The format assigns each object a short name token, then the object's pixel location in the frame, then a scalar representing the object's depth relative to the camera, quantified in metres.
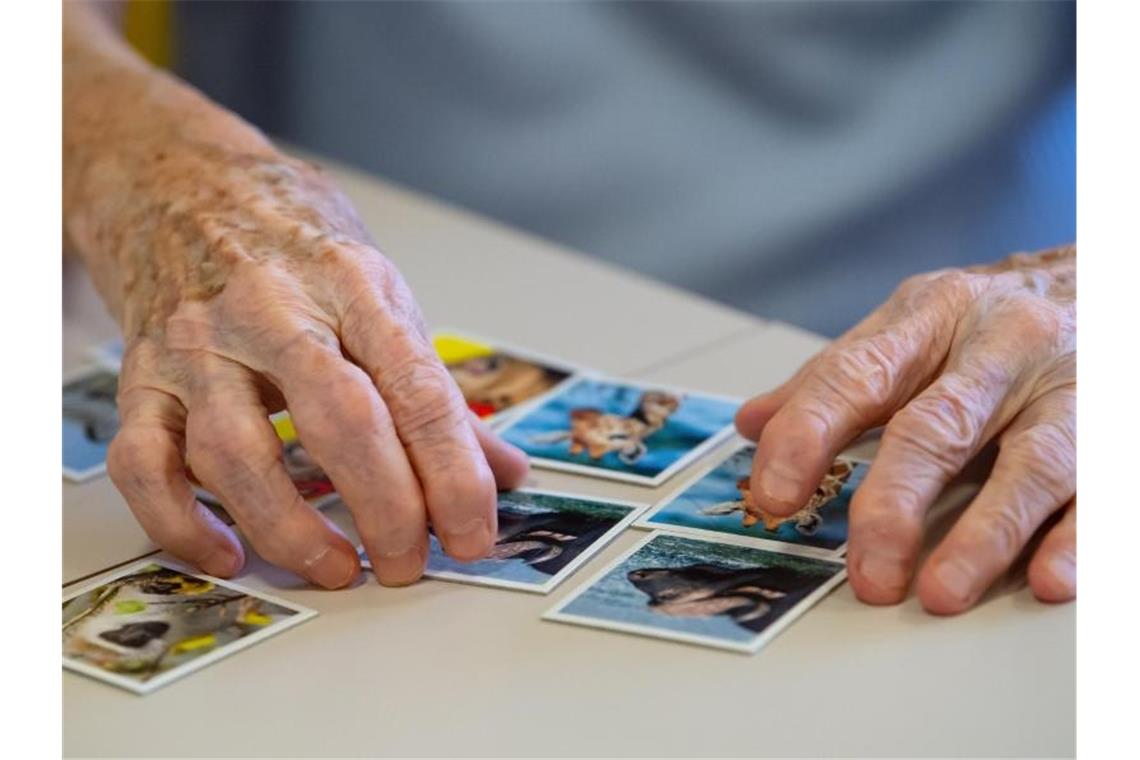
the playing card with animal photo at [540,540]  0.92
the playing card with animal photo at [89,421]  1.01
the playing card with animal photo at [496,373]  1.04
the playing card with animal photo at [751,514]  0.92
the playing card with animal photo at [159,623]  0.88
